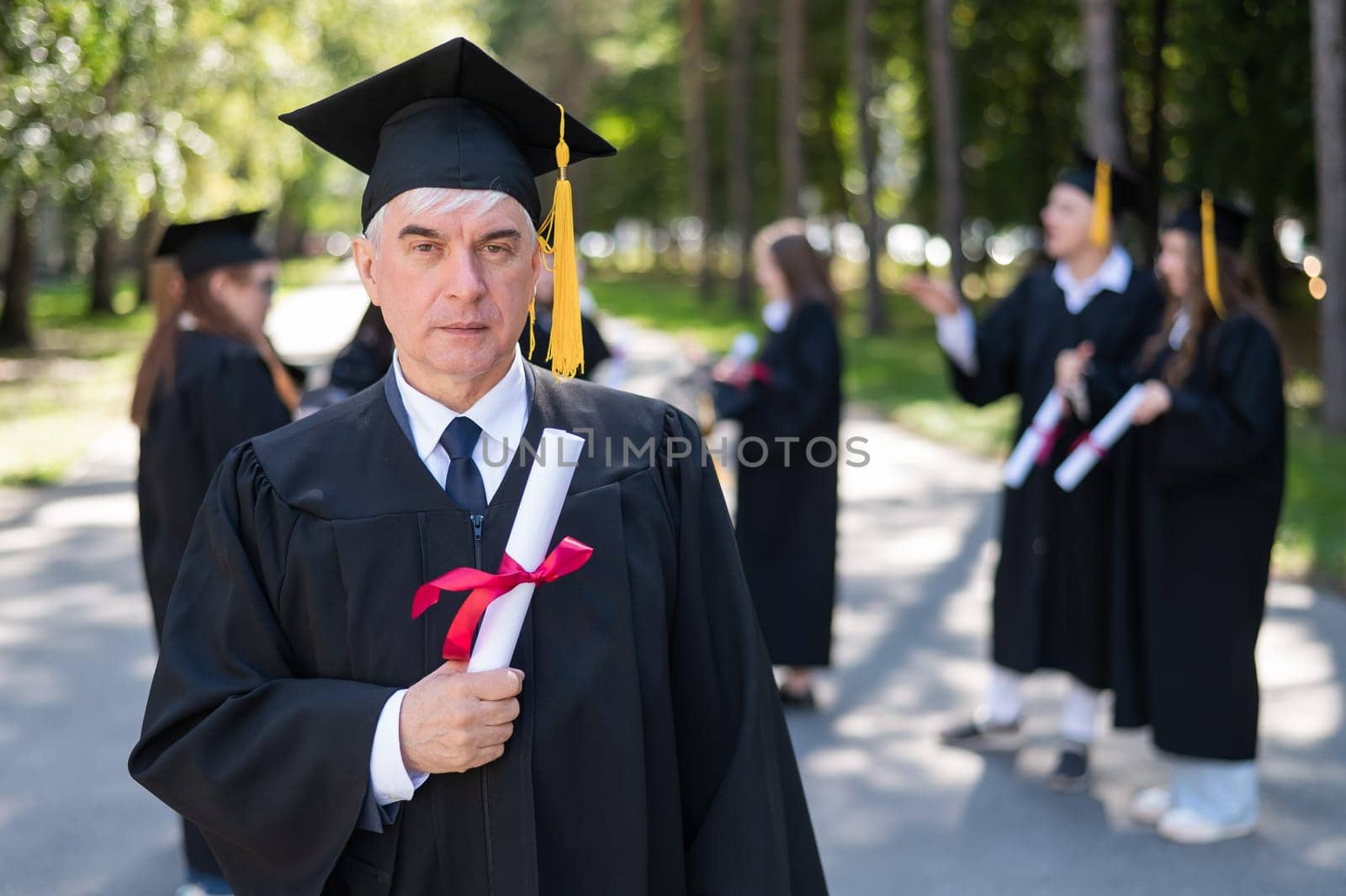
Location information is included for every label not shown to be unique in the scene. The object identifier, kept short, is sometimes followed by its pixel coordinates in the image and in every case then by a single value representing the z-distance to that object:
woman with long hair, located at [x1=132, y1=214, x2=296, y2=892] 4.45
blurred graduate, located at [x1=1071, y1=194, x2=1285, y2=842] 4.82
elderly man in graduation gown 2.07
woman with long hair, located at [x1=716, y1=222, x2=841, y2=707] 6.40
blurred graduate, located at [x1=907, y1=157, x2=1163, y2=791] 5.47
